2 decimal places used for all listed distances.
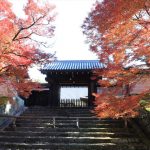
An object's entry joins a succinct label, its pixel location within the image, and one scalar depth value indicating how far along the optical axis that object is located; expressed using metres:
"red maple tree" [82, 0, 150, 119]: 5.88
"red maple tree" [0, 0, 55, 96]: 8.51
